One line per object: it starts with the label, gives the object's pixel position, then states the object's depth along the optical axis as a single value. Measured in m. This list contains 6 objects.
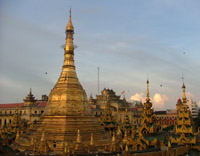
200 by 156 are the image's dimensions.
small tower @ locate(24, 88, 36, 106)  85.94
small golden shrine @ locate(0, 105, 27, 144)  39.23
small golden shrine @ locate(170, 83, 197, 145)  25.53
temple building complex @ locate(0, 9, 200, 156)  23.62
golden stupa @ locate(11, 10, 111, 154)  26.33
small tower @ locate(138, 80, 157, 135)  28.30
